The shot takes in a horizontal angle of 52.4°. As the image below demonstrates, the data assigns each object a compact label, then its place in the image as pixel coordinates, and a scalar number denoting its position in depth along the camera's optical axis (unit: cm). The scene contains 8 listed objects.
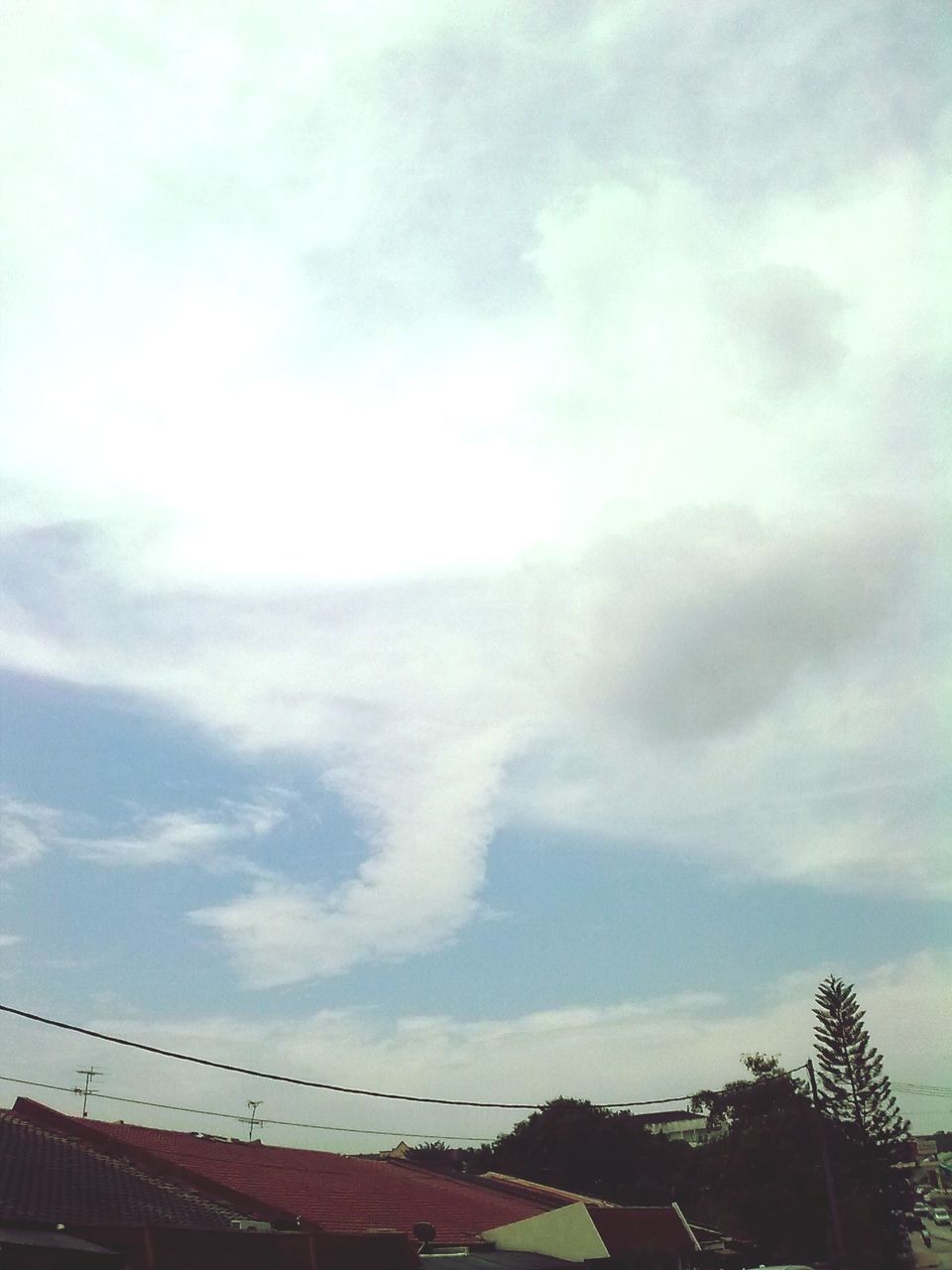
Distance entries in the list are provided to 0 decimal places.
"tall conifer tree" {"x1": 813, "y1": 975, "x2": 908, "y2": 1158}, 6850
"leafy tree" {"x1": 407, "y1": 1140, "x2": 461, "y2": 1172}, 3938
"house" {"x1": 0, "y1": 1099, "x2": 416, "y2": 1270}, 1320
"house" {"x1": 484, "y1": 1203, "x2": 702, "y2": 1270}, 2223
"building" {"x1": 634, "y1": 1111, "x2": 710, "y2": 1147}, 13645
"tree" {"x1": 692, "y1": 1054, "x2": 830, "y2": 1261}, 4906
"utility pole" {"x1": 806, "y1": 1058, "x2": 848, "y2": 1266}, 3246
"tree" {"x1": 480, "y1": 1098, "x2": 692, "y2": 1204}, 6825
